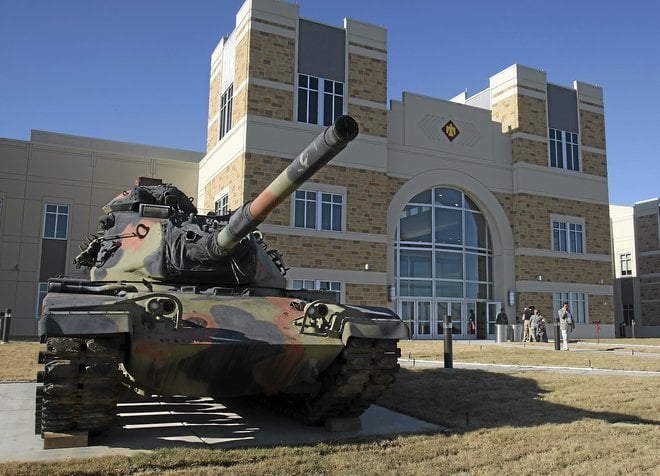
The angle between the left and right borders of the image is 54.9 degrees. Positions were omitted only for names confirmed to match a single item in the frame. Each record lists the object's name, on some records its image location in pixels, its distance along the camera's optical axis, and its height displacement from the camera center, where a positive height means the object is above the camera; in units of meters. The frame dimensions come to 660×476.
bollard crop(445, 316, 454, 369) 13.35 -0.46
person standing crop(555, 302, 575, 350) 21.68 +0.08
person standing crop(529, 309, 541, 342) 25.80 -0.07
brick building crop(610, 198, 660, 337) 41.47 +3.98
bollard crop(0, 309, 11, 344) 21.12 -0.35
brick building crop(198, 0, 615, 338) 24.30 +6.21
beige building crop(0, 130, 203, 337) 26.61 +4.66
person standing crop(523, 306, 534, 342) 26.66 +0.18
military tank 5.68 -0.10
